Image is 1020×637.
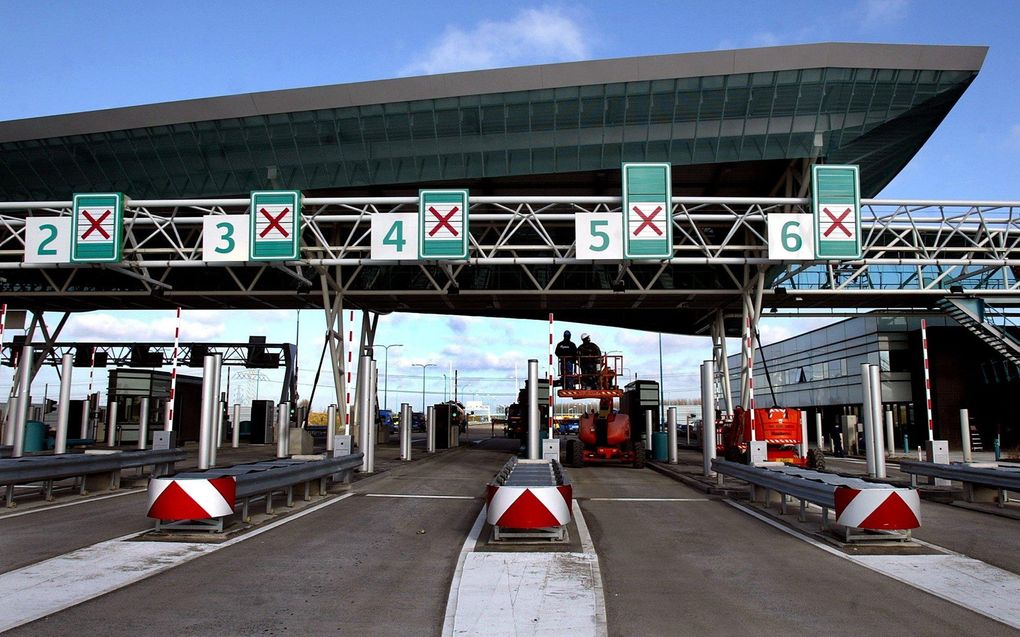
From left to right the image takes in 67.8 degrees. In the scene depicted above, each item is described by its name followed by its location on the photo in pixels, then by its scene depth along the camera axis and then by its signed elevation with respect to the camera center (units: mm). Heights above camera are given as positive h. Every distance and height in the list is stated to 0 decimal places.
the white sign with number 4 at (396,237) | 19109 +4640
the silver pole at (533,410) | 11531 +202
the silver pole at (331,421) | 19562 +15
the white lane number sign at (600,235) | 18766 +4630
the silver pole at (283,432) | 19688 -295
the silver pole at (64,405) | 16125 +321
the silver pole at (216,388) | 11578 +494
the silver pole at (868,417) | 14328 +147
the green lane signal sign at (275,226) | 18984 +4846
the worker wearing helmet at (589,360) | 26781 +2265
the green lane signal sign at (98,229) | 19500 +4877
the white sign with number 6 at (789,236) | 18875 +4664
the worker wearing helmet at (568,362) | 26453 +2198
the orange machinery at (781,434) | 21078 -269
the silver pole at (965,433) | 17391 -174
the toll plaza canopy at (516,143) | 21766 +8964
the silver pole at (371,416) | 19109 +147
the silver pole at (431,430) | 31758 -353
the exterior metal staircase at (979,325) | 31750 +4242
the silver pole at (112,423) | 28447 -106
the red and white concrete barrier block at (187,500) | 9156 -950
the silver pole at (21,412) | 15578 +163
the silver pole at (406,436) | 25672 -471
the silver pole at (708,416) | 17828 +184
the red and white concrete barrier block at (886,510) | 8906 -992
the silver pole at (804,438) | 20547 -364
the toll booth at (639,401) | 29266 +885
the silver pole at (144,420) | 21062 +12
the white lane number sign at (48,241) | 19734 +4642
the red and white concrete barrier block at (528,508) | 8805 -991
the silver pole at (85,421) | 31184 -38
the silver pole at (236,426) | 37188 -272
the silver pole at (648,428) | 29388 -171
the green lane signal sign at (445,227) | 18734 +4803
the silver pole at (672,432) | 26359 -290
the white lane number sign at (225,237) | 19359 +4663
